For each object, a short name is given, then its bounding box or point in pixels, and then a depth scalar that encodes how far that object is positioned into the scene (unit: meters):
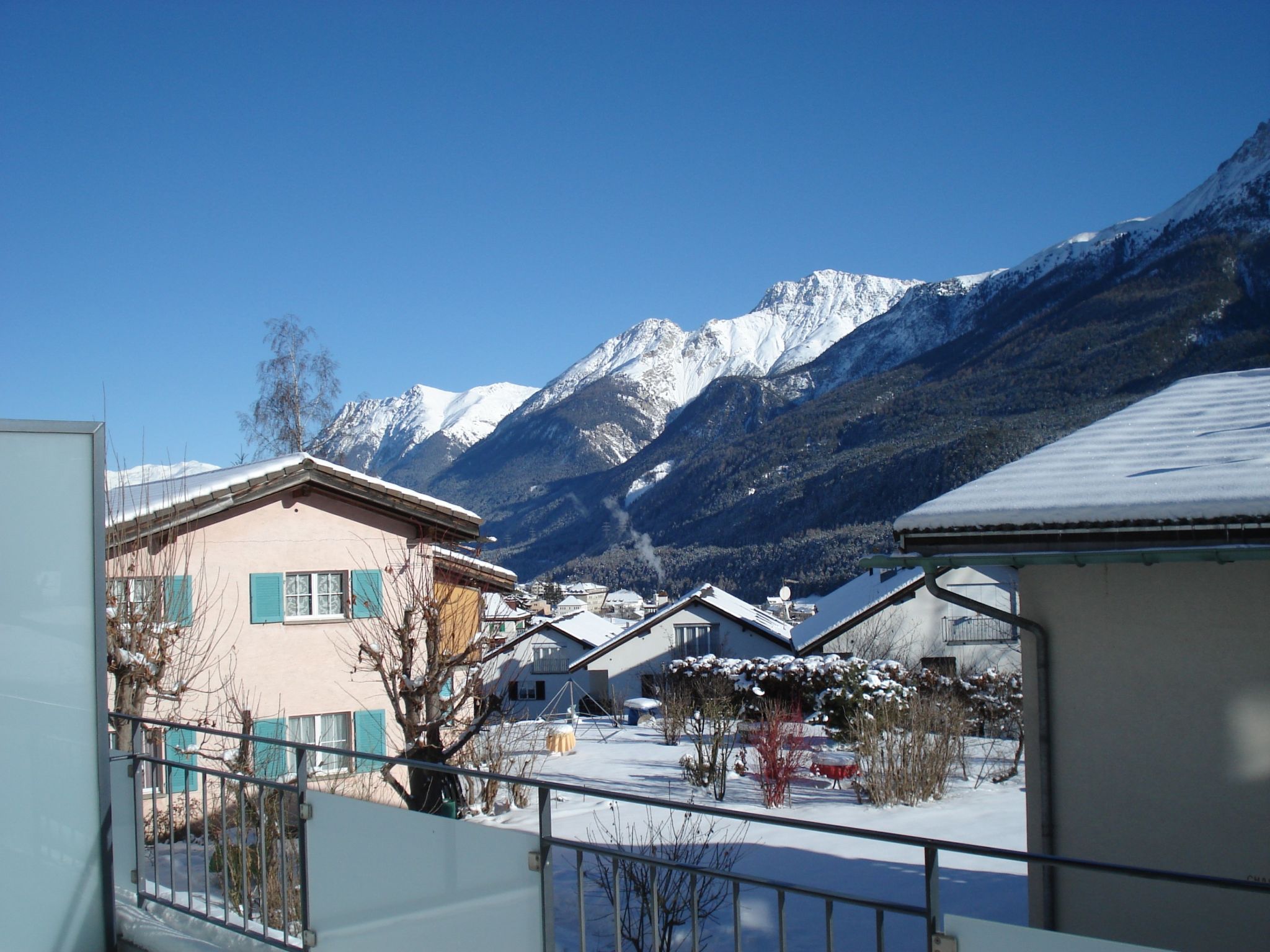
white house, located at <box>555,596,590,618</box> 84.19
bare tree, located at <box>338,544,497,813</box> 10.62
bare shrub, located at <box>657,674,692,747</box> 21.34
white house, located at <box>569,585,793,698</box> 44.22
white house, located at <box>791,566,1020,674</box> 36.59
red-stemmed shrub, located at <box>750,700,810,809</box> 13.34
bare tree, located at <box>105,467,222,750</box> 11.07
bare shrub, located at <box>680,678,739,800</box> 14.06
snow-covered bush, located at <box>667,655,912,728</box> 20.00
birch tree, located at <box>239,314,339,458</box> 30.98
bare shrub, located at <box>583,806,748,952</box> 6.30
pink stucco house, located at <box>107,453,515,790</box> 14.82
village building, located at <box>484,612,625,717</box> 47.28
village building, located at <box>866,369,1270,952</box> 4.36
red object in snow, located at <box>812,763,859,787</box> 14.29
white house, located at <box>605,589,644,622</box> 84.94
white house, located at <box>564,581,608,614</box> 108.12
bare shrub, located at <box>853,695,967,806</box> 12.63
